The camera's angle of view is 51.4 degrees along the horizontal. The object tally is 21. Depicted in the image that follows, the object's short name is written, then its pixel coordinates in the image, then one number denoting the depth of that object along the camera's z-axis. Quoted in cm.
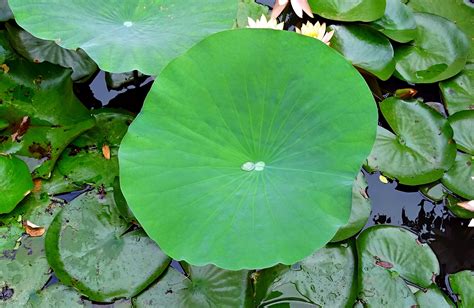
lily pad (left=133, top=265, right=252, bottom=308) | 170
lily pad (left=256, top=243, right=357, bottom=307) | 171
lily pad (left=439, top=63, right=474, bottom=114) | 218
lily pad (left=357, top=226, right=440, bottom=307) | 174
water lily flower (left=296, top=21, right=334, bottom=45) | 199
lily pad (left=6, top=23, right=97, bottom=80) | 204
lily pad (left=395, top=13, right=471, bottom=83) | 220
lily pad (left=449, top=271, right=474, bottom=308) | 179
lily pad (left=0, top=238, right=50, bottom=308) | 169
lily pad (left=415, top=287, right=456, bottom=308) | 176
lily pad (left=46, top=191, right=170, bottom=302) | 170
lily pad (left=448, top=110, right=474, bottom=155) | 207
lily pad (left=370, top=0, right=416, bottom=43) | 220
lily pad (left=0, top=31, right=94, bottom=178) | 187
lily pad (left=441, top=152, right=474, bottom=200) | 198
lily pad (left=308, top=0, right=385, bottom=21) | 214
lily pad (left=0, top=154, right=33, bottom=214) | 174
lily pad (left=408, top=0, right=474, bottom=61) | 233
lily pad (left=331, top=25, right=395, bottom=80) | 212
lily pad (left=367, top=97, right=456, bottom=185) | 199
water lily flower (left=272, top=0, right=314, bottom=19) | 216
